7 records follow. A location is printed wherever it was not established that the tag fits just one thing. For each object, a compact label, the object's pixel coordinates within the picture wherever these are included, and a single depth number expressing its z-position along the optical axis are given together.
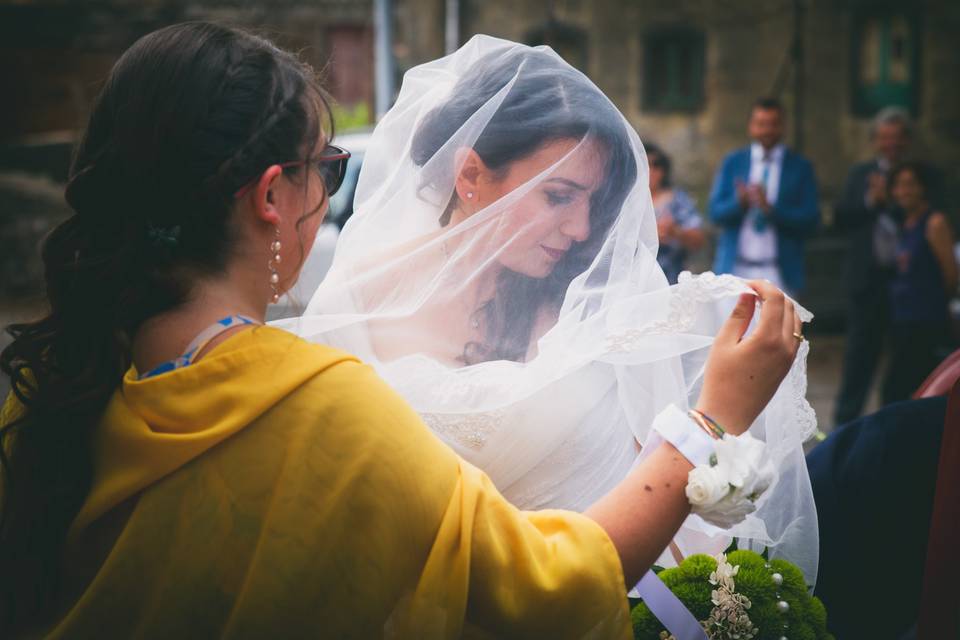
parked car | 6.43
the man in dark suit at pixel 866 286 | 6.22
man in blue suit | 6.34
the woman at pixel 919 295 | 5.86
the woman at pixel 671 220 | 5.98
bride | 1.84
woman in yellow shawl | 1.28
